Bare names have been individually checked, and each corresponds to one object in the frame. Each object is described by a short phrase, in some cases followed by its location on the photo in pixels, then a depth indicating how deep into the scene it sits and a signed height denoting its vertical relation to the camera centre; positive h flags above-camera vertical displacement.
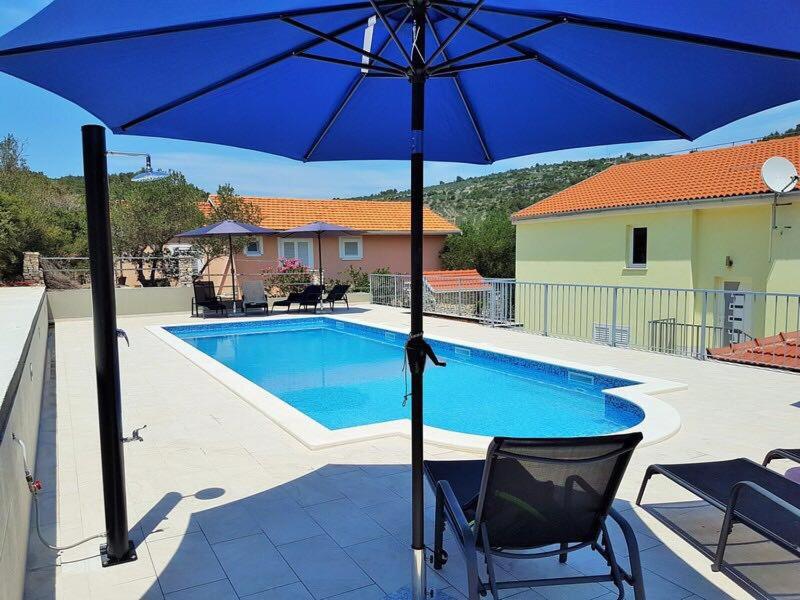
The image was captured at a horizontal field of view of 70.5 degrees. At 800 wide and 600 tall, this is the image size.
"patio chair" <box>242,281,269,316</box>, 15.29 -0.83
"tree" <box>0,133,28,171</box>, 22.83 +4.53
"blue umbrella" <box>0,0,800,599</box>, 2.17 +0.93
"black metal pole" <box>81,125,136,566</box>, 2.61 -0.40
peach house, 22.45 +0.95
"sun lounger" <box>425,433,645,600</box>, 2.15 -0.97
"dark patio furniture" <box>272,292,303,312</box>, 15.30 -1.01
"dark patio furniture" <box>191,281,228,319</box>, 14.53 -0.91
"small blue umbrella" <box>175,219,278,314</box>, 14.29 +0.85
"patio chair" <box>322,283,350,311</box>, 15.66 -0.85
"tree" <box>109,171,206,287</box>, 18.44 +1.64
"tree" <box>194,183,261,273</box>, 19.39 +1.71
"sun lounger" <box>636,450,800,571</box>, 2.32 -1.12
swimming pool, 6.50 -1.80
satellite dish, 12.37 +1.87
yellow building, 14.17 +0.76
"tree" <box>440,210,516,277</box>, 27.14 +0.82
